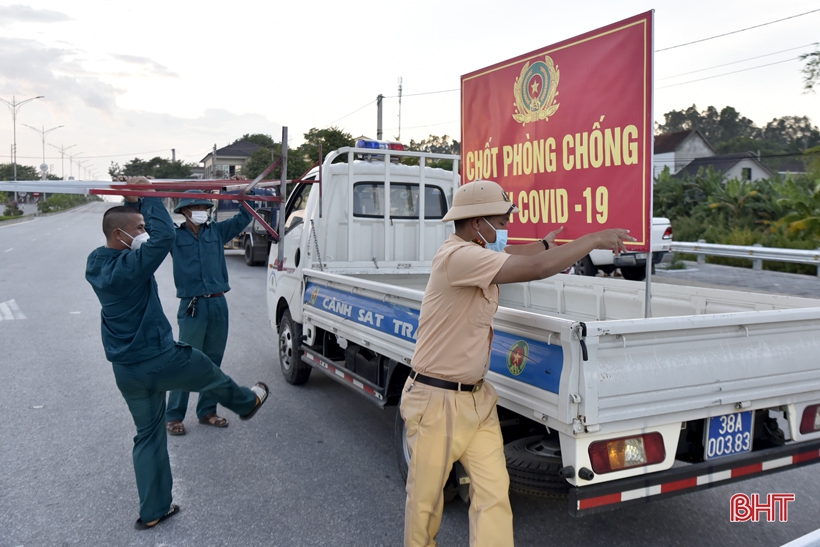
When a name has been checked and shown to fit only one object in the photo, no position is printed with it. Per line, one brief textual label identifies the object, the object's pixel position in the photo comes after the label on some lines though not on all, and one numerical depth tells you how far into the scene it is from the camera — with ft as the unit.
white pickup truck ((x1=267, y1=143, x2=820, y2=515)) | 9.13
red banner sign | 12.52
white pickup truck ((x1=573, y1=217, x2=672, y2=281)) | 46.21
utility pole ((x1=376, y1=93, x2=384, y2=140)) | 90.80
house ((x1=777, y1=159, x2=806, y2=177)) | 185.15
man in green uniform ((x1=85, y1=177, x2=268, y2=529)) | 11.67
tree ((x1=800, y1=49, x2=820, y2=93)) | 45.03
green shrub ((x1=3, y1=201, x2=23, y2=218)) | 184.42
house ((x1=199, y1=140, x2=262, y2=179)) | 230.07
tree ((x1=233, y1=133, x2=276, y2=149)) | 239.09
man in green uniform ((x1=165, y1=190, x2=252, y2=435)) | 17.37
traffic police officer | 9.09
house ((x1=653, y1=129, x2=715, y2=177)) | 171.66
